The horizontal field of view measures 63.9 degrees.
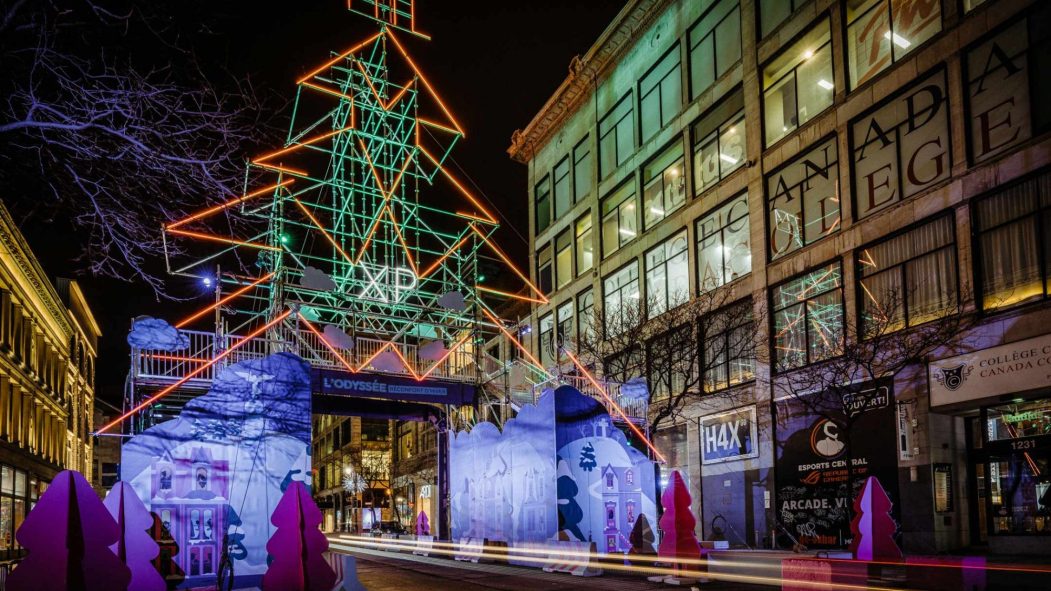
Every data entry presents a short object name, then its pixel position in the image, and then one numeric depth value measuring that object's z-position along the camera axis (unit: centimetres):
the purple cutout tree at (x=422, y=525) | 3825
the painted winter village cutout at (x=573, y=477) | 2150
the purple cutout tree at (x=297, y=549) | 1240
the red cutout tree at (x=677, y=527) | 1664
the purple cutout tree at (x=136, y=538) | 1248
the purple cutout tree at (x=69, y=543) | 812
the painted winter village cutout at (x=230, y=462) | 1634
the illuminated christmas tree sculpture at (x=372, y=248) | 2588
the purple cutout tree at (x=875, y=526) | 1398
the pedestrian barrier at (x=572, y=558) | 1947
